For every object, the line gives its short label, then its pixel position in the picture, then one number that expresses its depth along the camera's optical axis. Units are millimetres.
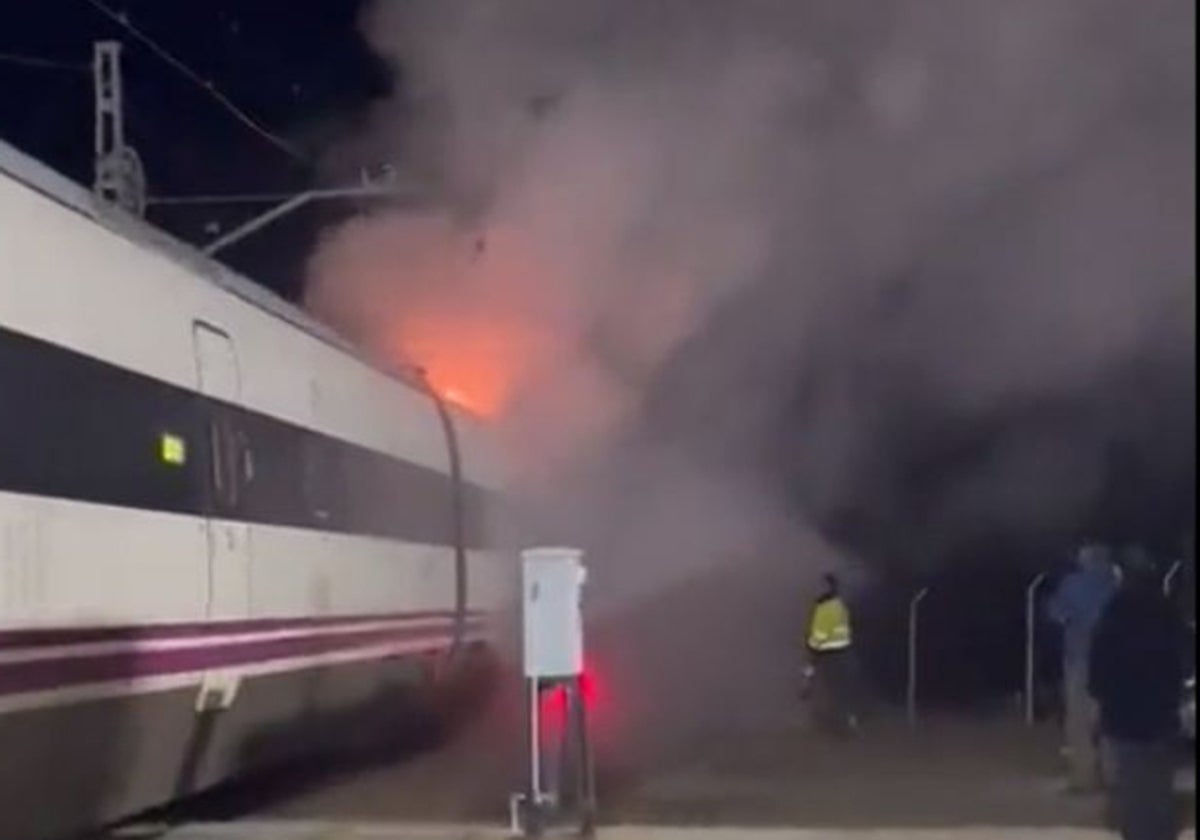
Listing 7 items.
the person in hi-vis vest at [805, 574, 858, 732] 24250
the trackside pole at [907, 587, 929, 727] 26250
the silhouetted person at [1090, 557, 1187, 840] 10180
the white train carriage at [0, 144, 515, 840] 10898
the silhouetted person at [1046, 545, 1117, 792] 16156
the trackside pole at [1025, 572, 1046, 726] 24094
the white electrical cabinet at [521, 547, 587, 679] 14477
